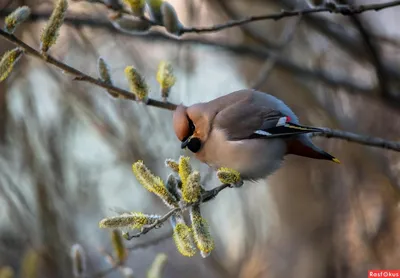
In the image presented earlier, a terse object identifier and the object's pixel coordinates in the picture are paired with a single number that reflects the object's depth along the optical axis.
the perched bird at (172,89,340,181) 4.97
